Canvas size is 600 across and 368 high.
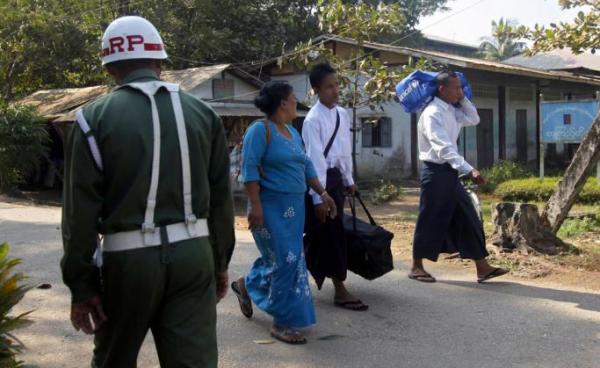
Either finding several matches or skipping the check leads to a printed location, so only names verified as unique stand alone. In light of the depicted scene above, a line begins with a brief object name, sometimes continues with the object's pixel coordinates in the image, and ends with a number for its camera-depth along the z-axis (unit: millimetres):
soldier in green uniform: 2463
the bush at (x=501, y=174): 16188
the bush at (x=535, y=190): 12922
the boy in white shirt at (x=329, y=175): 4965
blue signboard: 13227
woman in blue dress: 4277
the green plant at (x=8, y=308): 3006
